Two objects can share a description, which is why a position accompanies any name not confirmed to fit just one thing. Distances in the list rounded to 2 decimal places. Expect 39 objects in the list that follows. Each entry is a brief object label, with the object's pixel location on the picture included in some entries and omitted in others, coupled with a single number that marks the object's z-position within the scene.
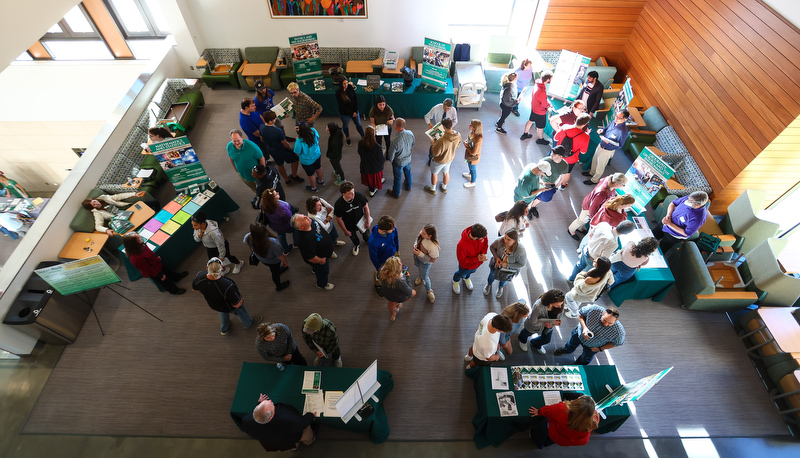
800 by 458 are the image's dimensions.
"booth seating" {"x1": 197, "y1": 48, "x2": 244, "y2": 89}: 9.12
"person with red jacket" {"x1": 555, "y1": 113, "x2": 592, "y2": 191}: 6.12
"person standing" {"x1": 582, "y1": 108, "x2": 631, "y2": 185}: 6.38
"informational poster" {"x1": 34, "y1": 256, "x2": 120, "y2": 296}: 4.59
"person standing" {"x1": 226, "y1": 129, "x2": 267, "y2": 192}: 5.73
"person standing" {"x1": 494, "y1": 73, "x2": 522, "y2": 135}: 7.53
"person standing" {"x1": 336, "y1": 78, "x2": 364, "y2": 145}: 7.25
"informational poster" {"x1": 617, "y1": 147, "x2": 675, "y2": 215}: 5.34
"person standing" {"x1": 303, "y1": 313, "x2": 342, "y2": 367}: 3.93
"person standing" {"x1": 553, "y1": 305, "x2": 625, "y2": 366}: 4.06
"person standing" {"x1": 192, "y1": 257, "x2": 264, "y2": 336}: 4.29
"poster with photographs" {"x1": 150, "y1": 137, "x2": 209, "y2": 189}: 5.71
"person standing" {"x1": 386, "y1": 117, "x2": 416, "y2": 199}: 5.98
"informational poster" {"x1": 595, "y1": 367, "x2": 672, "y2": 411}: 3.58
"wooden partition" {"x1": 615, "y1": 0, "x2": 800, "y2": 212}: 5.28
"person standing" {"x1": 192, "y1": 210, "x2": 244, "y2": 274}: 4.99
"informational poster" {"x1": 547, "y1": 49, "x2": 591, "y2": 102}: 7.61
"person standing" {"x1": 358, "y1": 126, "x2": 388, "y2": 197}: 5.78
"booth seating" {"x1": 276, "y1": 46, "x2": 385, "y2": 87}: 9.17
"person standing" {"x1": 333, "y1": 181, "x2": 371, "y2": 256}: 5.02
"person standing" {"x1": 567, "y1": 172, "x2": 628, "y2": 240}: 5.25
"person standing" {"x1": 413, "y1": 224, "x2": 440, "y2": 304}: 4.61
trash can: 4.83
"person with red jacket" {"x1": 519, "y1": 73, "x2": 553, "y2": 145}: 7.37
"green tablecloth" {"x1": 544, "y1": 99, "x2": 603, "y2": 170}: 7.14
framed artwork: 8.62
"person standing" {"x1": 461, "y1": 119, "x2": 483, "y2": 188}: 6.14
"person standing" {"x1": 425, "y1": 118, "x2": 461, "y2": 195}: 6.05
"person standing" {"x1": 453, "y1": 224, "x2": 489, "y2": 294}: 4.55
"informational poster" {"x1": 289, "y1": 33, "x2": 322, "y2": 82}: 7.82
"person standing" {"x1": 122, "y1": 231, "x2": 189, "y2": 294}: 4.64
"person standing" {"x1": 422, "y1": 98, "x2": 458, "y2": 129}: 6.61
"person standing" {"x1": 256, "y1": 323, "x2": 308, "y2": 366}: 3.86
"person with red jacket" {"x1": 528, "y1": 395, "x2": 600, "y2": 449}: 3.30
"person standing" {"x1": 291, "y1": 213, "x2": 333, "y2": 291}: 4.55
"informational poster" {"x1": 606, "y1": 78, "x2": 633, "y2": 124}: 6.37
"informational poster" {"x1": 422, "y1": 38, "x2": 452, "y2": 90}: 7.67
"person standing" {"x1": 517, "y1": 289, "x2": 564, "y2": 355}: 4.16
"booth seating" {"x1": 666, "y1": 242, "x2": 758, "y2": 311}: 5.23
